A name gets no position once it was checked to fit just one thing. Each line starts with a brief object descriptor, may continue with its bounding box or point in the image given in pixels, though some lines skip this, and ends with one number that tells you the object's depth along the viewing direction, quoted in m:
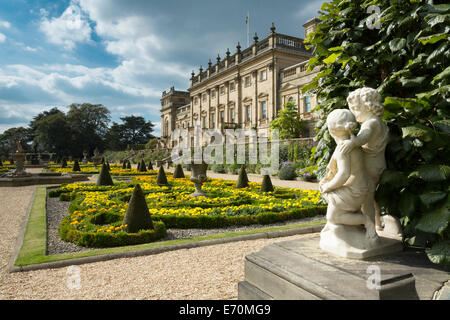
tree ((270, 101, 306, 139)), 26.83
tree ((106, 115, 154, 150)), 70.00
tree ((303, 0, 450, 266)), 2.49
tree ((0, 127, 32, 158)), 66.62
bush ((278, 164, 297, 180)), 17.78
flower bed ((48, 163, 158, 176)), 20.98
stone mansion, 29.92
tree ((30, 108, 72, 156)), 56.09
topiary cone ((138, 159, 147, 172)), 22.28
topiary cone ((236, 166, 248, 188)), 12.32
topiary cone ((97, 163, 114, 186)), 13.27
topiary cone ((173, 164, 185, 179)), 16.91
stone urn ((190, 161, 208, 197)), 10.06
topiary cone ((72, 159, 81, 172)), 23.73
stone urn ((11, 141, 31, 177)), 17.45
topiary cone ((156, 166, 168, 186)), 13.74
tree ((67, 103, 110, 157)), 59.41
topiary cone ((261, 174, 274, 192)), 10.95
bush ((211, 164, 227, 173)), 24.62
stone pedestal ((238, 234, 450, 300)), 1.99
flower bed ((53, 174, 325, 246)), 5.85
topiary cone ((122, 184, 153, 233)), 5.71
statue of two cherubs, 2.54
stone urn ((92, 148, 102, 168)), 32.01
